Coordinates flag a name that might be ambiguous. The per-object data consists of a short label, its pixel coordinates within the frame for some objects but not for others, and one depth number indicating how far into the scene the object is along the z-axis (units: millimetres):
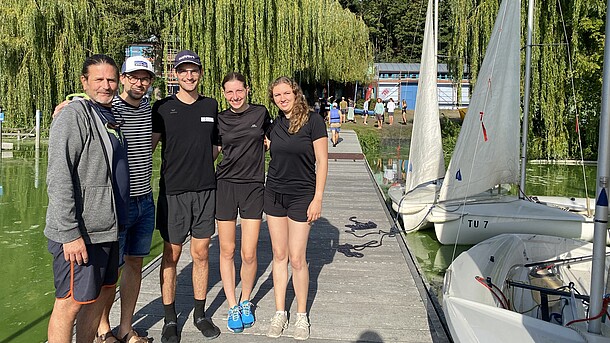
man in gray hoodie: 2404
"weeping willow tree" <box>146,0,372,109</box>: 13844
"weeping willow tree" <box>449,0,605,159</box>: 13898
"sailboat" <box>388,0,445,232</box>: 6941
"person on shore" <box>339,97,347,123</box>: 26378
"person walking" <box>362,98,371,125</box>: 27723
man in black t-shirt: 3225
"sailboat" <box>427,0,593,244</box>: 5426
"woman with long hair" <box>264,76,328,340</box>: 3318
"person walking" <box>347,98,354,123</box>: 27083
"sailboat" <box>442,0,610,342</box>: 2709
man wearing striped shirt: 2982
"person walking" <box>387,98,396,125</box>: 26375
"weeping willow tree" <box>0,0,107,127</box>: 15781
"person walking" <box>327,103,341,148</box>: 16527
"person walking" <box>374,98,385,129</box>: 24734
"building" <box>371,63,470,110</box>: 34594
